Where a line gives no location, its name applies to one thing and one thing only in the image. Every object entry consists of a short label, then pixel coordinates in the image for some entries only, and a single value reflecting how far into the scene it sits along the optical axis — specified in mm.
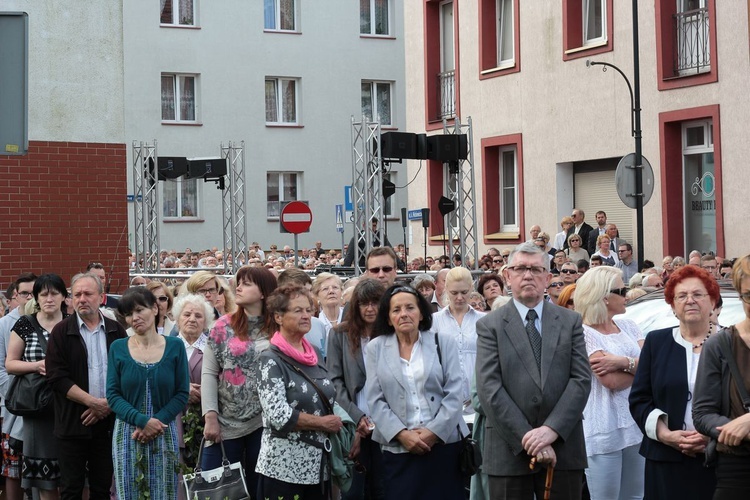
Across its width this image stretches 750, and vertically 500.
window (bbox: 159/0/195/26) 42188
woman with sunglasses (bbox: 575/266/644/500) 8086
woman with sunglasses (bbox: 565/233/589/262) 22016
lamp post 20500
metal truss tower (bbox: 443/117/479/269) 22211
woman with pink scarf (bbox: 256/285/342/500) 7449
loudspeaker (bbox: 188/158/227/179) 29484
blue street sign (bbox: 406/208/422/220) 28875
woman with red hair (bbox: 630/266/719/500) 6805
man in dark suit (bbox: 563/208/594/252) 23812
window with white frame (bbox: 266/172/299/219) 43219
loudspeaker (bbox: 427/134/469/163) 22078
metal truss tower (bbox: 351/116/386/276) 20578
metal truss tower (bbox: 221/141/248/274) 28141
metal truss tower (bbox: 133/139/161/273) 26453
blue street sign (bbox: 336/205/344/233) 36744
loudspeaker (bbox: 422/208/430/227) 26706
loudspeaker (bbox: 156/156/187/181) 29312
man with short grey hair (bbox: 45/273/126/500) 9180
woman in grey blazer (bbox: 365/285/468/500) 7680
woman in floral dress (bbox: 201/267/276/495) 8367
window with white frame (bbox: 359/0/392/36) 45688
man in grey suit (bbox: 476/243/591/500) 6934
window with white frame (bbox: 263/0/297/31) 44000
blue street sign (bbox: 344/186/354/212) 34575
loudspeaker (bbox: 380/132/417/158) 21531
